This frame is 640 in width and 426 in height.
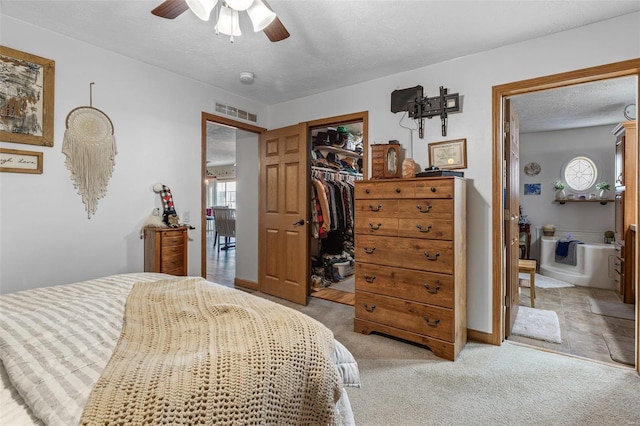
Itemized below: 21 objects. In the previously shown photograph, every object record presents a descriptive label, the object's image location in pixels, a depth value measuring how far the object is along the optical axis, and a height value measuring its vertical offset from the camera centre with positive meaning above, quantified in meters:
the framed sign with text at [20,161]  2.08 +0.37
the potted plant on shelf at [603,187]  4.87 +0.44
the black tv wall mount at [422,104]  2.75 +1.03
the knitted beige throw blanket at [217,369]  0.69 -0.42
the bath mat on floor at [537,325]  2.71 -1.08
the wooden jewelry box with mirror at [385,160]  2.82 +0.50
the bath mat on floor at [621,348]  2.29 -1.09
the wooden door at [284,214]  3.56 -0.01
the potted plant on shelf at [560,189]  5.24 +0.44
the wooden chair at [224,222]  7.30 -0.21
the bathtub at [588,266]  4.22 -0.78
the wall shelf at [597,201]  4.91 +0.22
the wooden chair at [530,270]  3.32 -0.61
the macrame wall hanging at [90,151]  2.38 +0.50
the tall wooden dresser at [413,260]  2.30 -0.38
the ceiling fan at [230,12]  1.60 +1.11
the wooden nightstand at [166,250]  2.63 -0.33
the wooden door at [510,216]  2.64 -0.02
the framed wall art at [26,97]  2.09 +0.82
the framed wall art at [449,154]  2.69 +0.54
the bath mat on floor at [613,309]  3.20 -1.05
